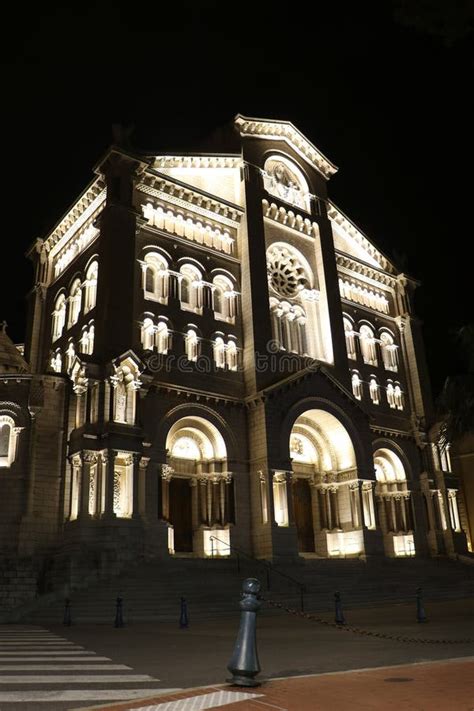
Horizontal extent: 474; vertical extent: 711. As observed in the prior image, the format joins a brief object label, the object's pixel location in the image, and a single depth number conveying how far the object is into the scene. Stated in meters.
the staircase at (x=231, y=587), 20.64
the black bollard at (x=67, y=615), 18.41
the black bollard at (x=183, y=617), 16.73
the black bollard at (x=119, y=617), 17.14
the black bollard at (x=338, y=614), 16.27
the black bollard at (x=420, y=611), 16.27
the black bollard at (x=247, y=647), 6.93
